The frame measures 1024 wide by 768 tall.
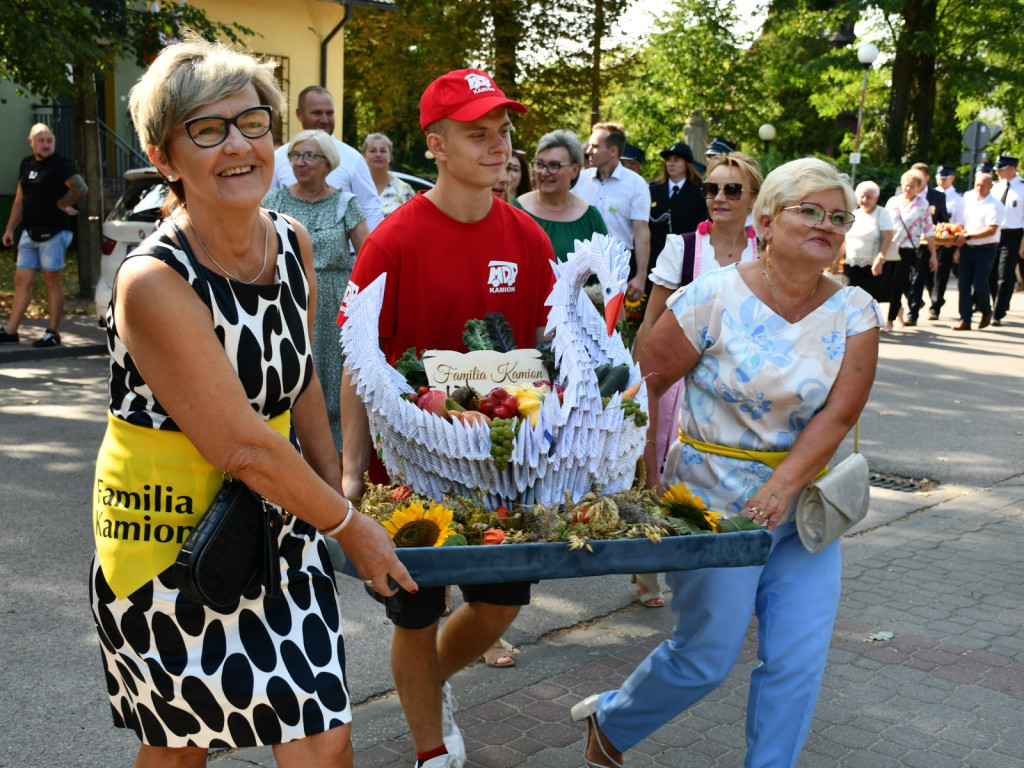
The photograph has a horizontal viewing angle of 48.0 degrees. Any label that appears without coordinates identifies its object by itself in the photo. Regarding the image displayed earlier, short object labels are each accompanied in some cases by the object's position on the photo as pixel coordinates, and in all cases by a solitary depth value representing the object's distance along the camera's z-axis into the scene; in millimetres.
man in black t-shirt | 11984
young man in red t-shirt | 3451
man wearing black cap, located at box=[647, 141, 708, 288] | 10789
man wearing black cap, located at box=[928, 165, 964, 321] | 17734
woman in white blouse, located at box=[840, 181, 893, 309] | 14547
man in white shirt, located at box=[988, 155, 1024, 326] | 18078
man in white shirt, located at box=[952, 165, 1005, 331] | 16844
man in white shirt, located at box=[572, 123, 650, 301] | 9391
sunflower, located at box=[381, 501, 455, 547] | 2588
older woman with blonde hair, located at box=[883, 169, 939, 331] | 15922
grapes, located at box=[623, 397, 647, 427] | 2951
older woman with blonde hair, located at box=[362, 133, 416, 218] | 10683
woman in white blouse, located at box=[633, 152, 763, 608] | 5148
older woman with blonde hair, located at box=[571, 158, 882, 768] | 3340
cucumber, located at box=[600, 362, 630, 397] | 3031
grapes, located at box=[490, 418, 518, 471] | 2820
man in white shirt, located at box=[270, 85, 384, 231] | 8234
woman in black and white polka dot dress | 2279
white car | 12164
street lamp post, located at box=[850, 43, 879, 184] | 28094
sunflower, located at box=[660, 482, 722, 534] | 2928
